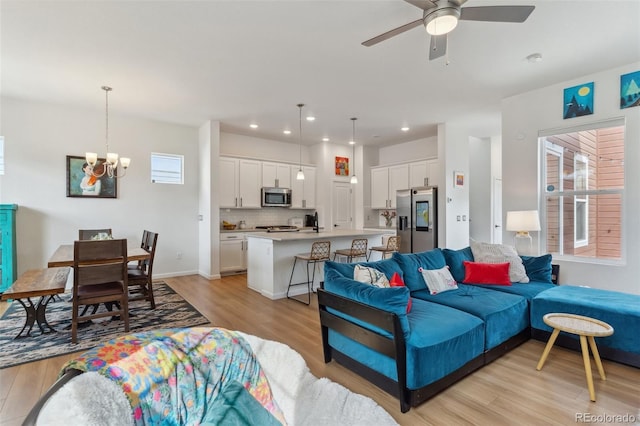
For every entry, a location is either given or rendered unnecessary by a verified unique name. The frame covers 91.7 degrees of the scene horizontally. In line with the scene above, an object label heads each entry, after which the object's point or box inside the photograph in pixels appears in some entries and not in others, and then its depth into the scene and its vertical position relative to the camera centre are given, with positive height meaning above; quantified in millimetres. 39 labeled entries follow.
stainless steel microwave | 6895 +328
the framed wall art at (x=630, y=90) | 3574 +1414
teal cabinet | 4359 -484
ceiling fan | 2125 +1389
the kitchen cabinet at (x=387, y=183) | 7223 +675
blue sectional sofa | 2057 -863
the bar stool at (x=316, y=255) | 4387 -627
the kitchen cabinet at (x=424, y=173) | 6559 +835
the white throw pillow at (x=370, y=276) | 2625 -564
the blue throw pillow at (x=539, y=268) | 3641 -685
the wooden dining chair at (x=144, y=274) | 3826 -794
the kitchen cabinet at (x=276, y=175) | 6949 +844
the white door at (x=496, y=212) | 7371 -23
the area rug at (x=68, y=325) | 2838 -1261
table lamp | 4043 -198
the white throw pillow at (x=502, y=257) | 3592 -555
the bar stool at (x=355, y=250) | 4876 -629
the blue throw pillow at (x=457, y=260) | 3674 -600
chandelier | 4902 +730
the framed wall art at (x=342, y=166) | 7871 +1165
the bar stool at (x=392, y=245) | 5293 -581
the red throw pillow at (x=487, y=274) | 3496 -714
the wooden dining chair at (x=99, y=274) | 2971 -612
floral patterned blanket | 1093 -629
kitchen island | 4520 -703
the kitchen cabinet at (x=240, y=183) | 6391 +616
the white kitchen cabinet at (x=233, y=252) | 6125 -816
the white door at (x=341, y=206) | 7762 +135
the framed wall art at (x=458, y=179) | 6173 +638
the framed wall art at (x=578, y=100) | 3904 +1421
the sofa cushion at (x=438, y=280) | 3173 -718
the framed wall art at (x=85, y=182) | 5078 +502
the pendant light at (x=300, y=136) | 5024 +1202
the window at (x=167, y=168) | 5848 +843
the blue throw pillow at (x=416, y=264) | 3221 -579
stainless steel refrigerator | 6277 -148
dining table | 2994 -477
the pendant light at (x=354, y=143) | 5755 +1719
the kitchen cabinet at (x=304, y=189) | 7461 +541
